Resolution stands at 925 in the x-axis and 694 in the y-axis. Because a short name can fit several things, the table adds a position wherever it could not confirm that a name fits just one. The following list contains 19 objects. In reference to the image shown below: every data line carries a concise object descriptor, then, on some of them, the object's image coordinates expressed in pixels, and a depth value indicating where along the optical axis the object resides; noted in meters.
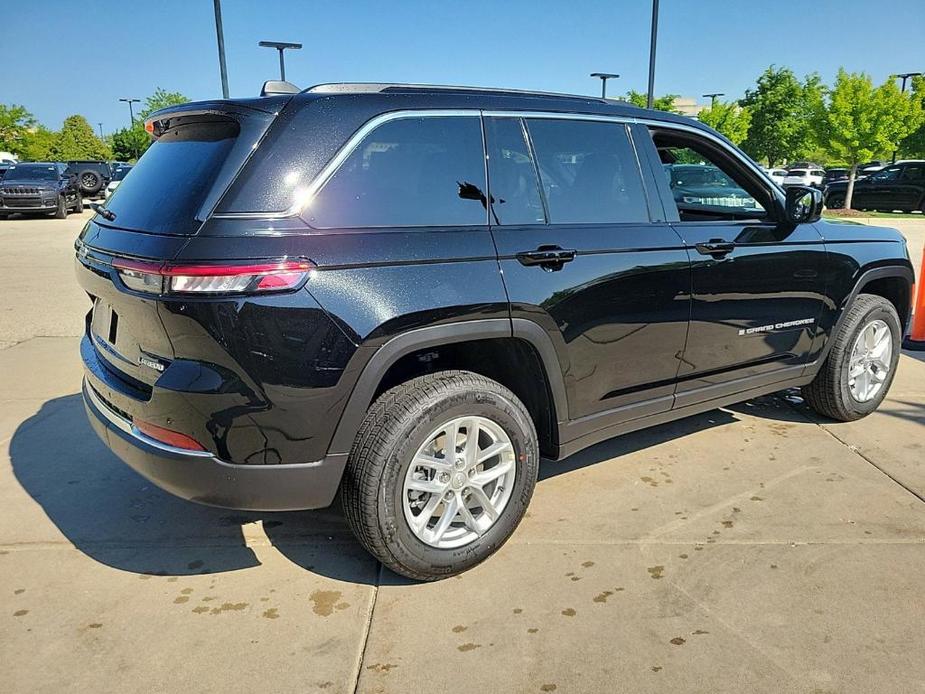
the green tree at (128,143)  58.97
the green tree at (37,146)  60.91
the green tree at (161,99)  57.56
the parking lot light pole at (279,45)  19.99
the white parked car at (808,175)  33.92
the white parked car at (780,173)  29.92
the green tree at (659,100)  42.08
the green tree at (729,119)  35.81
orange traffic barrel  6.48
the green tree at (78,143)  65.94
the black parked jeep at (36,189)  21.02
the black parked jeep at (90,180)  23.77
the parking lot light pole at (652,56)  21.00
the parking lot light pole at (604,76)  30.16
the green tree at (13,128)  57.68
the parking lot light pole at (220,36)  16.30
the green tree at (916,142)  32.38
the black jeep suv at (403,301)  2.42
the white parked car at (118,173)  27.56
